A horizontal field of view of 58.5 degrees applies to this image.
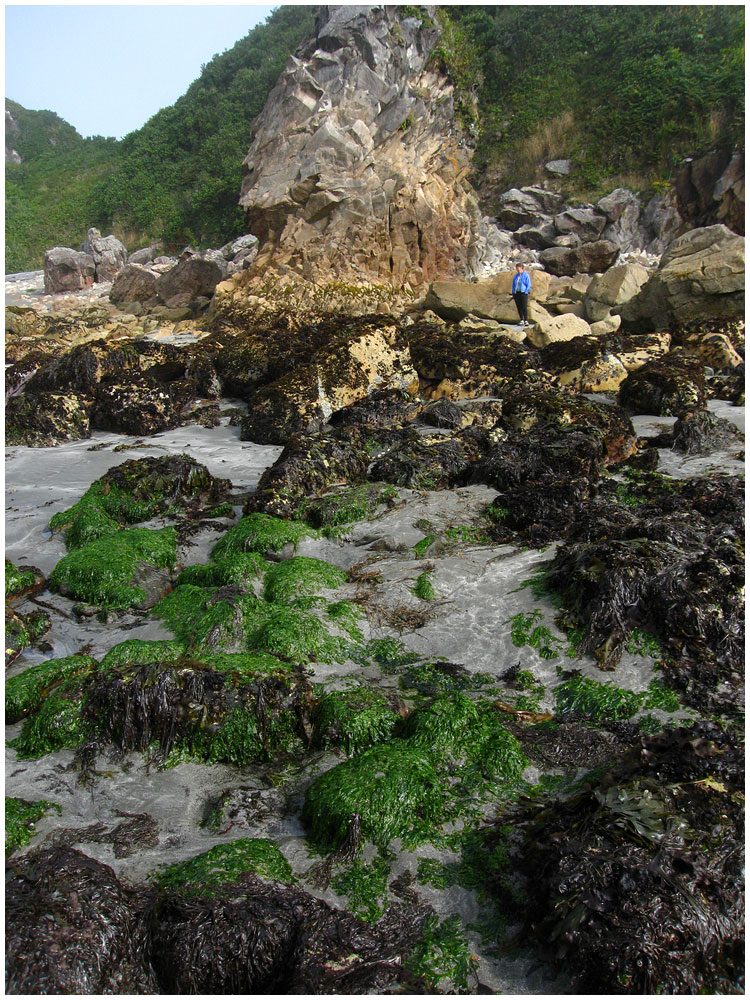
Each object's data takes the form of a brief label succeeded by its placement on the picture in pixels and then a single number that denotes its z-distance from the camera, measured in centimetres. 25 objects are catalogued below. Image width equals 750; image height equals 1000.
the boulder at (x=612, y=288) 1622
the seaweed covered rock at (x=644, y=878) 267
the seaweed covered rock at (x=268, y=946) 277
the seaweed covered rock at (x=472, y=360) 1195
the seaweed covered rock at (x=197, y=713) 412
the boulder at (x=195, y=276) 2262
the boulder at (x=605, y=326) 1482
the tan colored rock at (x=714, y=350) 1262
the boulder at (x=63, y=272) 2711
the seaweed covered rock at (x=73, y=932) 268
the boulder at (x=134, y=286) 2404
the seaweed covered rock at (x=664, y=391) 1038
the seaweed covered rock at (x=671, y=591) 455
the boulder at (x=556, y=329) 1393
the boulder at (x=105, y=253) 2828
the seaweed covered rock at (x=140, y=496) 714
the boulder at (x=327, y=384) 1056
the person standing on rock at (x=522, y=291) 1524
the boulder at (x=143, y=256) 2975
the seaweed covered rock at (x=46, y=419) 1048
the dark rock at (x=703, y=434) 883
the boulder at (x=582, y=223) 2642
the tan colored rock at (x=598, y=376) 1196
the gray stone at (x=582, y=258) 2402
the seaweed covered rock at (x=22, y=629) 504
